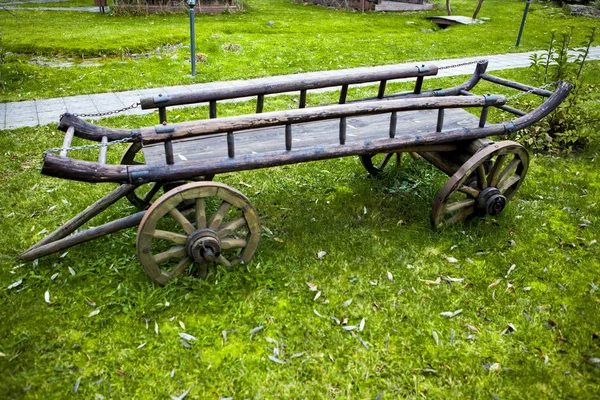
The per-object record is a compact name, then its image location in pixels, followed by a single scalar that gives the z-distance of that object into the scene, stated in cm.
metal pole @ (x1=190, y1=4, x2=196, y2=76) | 919
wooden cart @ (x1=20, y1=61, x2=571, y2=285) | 345
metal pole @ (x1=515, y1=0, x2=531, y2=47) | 1259
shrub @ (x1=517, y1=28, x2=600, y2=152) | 634
